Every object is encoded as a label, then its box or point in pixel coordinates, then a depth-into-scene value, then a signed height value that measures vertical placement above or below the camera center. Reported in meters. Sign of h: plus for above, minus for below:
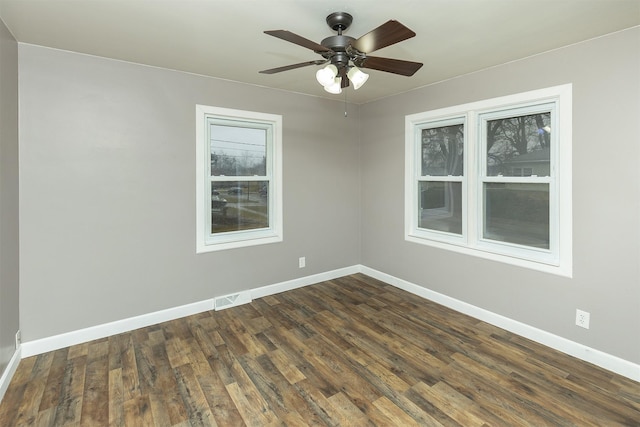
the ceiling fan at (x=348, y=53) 1.67 +0.93
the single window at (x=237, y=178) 3.44 +0.37
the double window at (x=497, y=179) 2.73 +0.32
